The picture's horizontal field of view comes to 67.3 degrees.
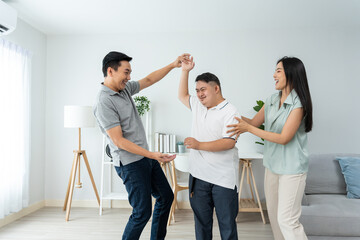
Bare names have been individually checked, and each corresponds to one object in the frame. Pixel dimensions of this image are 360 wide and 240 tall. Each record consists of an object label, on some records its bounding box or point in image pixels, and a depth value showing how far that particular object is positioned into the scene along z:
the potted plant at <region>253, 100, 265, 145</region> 3.61
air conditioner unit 2.70
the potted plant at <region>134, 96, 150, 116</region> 3.72
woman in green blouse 1.77
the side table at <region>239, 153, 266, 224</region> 3.35
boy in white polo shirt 1.79
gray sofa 2.35
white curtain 3.16
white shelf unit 4.00
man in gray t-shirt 1.85
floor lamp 3.52
